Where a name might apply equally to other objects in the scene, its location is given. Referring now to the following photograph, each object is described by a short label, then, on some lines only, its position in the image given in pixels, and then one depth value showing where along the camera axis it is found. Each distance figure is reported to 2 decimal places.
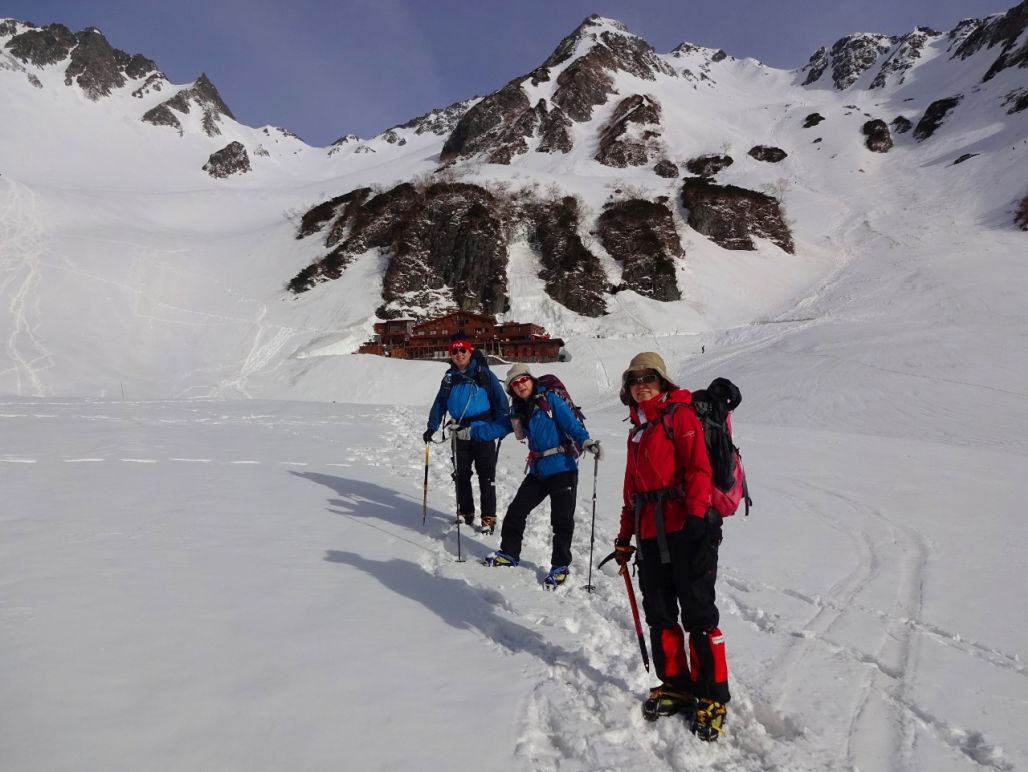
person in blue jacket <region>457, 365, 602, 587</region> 5.24
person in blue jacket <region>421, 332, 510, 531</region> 6.65
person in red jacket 3.02
